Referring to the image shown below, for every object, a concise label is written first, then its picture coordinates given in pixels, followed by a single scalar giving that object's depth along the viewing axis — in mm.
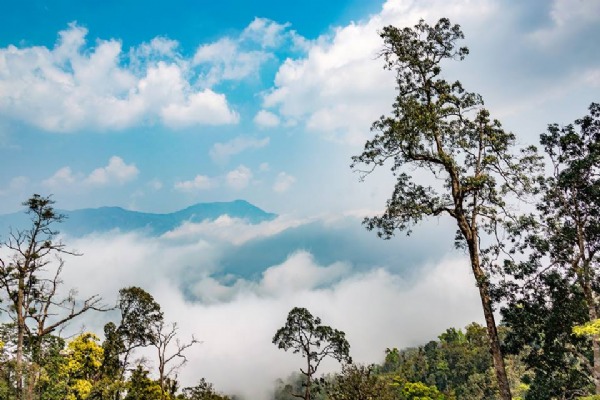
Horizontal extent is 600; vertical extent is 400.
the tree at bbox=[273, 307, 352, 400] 36750
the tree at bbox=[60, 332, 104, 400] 23297
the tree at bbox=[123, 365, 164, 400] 31375
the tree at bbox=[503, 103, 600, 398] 16969
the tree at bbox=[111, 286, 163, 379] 33188
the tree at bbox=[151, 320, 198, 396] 32125
